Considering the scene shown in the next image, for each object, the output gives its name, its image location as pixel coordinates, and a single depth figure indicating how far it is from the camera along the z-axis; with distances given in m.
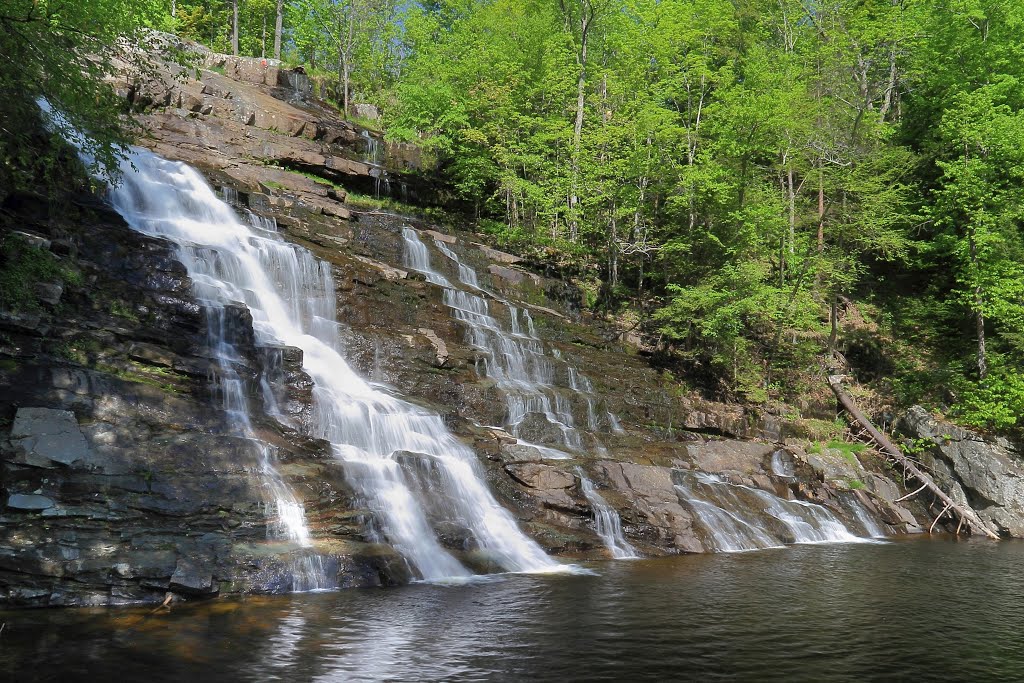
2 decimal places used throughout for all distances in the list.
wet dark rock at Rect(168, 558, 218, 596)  8.68
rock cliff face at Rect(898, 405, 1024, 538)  18.47
